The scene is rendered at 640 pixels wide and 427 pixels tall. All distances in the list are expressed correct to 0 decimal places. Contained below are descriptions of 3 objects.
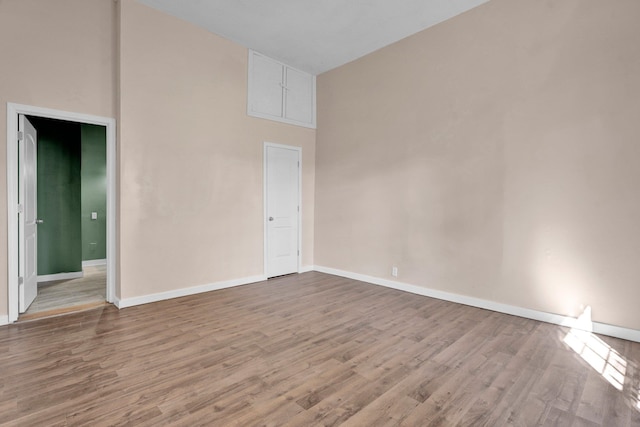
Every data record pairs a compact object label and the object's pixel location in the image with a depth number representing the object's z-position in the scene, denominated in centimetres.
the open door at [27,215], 333
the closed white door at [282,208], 528
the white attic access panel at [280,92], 500
